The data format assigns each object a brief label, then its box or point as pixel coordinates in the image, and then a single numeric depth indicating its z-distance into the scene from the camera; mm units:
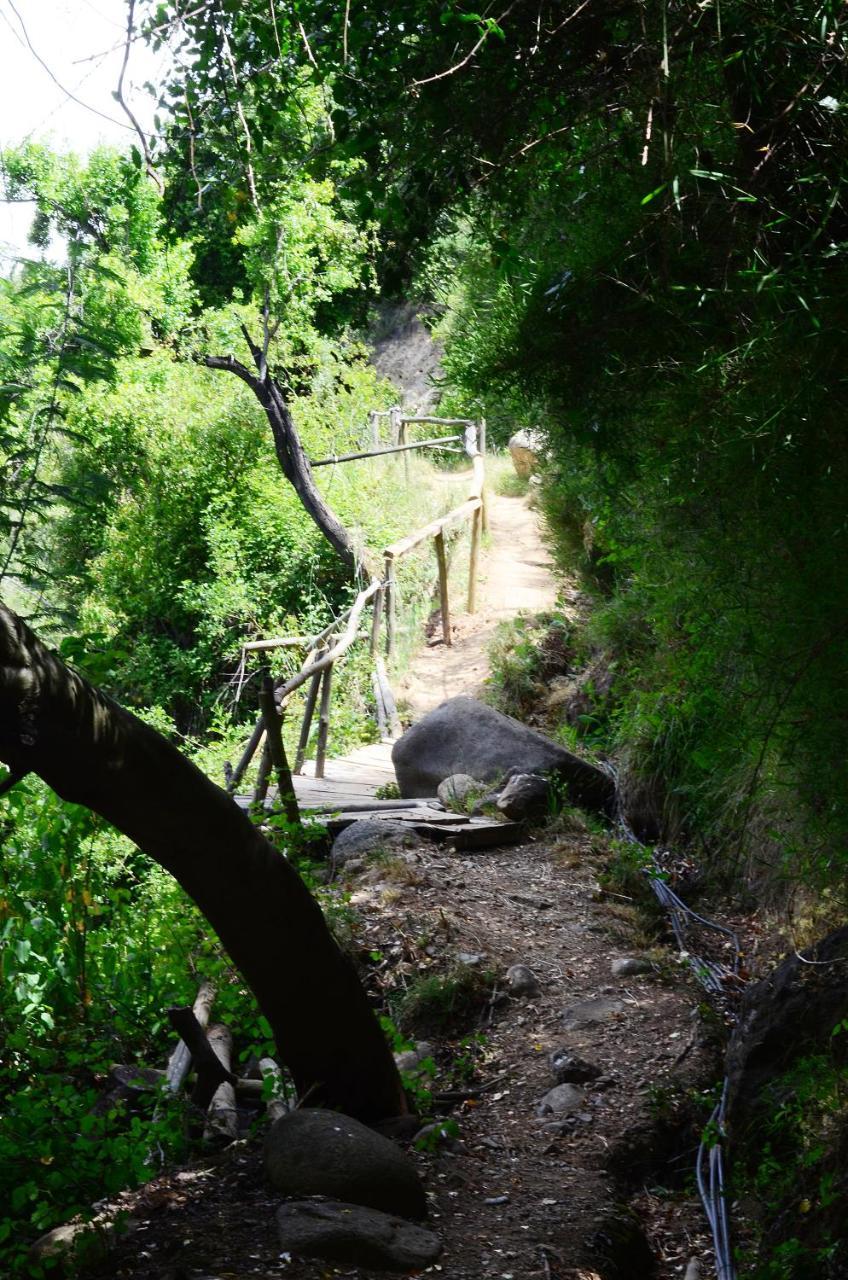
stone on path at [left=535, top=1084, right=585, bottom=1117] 4375
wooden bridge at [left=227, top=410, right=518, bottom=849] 7359
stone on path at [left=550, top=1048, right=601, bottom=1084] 4594
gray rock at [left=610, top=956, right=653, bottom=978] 5500
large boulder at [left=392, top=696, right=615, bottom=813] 7957
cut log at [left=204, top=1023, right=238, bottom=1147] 4066
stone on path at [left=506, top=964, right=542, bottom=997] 5434
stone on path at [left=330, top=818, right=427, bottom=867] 7008
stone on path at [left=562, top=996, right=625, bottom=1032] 5066
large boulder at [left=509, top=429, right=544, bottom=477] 19072
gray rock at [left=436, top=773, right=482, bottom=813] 8008
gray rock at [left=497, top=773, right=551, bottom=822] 7621
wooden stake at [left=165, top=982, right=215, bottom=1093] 4527
